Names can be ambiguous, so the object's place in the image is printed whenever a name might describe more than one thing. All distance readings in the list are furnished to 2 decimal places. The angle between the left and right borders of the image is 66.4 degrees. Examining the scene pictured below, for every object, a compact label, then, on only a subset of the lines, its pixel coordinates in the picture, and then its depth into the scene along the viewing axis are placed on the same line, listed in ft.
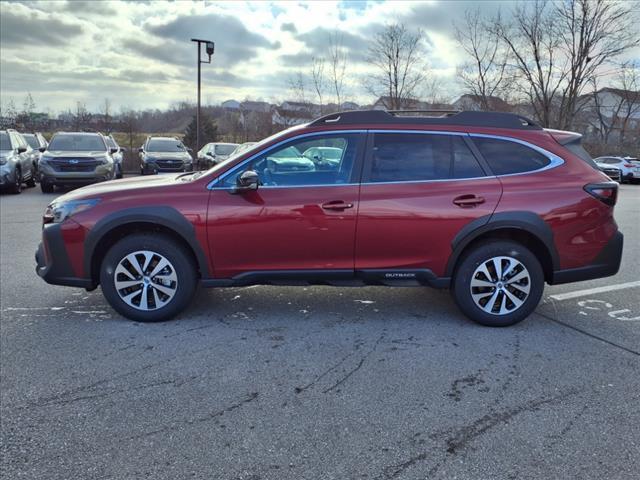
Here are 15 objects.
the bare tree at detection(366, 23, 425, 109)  98.63
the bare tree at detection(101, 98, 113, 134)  90.18
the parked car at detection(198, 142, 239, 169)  64.44
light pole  65.57
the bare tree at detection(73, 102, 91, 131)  92.43
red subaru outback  13.47
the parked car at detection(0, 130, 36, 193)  43.68
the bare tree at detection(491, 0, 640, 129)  103.45
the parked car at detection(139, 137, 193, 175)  54.80
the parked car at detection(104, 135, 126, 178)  51.81
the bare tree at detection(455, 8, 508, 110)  113.80
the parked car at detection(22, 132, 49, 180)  53.32
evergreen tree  113.19
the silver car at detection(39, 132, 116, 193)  45.11
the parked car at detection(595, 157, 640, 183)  84.02
